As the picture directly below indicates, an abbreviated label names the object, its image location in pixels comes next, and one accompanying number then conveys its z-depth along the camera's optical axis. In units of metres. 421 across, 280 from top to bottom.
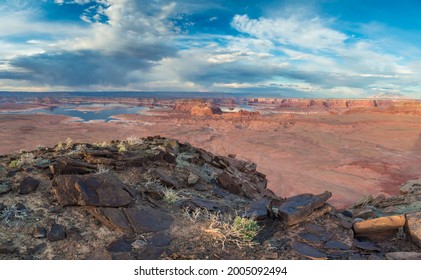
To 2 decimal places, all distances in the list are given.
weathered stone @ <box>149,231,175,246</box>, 4.99
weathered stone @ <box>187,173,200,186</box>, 7.84
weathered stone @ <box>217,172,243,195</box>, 8.41
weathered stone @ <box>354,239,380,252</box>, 5.03
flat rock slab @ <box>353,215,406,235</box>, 5.61
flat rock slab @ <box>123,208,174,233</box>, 5.39
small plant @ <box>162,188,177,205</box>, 6.53
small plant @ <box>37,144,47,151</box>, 9.89
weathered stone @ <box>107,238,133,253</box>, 4.78
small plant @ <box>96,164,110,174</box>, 6.91
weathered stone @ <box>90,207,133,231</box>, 5.31
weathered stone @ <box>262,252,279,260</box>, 4.69
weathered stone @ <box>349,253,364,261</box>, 4.67
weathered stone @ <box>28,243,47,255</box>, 4.64
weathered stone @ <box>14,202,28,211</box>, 5.59
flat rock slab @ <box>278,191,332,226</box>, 5.78
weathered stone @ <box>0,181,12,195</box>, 6.12
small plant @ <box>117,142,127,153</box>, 8.43
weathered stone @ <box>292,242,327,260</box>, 4.71
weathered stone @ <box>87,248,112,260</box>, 4.57
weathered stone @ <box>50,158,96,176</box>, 6.79
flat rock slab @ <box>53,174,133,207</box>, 5.75
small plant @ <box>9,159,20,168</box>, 7.41
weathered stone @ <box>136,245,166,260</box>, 4.62
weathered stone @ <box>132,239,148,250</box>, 4.84
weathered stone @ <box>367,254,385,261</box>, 4.72
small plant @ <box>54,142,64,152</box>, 9.38
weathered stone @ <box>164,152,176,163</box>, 8.88
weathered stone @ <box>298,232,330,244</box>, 5.19
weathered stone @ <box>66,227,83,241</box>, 5.01
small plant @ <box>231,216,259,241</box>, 5.14
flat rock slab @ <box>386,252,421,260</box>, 4.68
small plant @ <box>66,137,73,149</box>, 9.59
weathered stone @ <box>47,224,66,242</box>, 4.91
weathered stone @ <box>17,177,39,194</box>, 6.18
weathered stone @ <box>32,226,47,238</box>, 4.93
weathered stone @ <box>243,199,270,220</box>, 6.08
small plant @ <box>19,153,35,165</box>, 7.44
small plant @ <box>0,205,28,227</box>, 5.23
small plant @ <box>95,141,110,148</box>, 9.21
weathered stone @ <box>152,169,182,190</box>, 7.37
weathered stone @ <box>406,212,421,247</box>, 5.16
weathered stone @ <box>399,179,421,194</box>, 12.58
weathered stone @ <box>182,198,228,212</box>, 6.49
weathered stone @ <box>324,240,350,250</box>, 5.04
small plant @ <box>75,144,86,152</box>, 8.70
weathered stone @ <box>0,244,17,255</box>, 4.57
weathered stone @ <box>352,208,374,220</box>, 7.74
